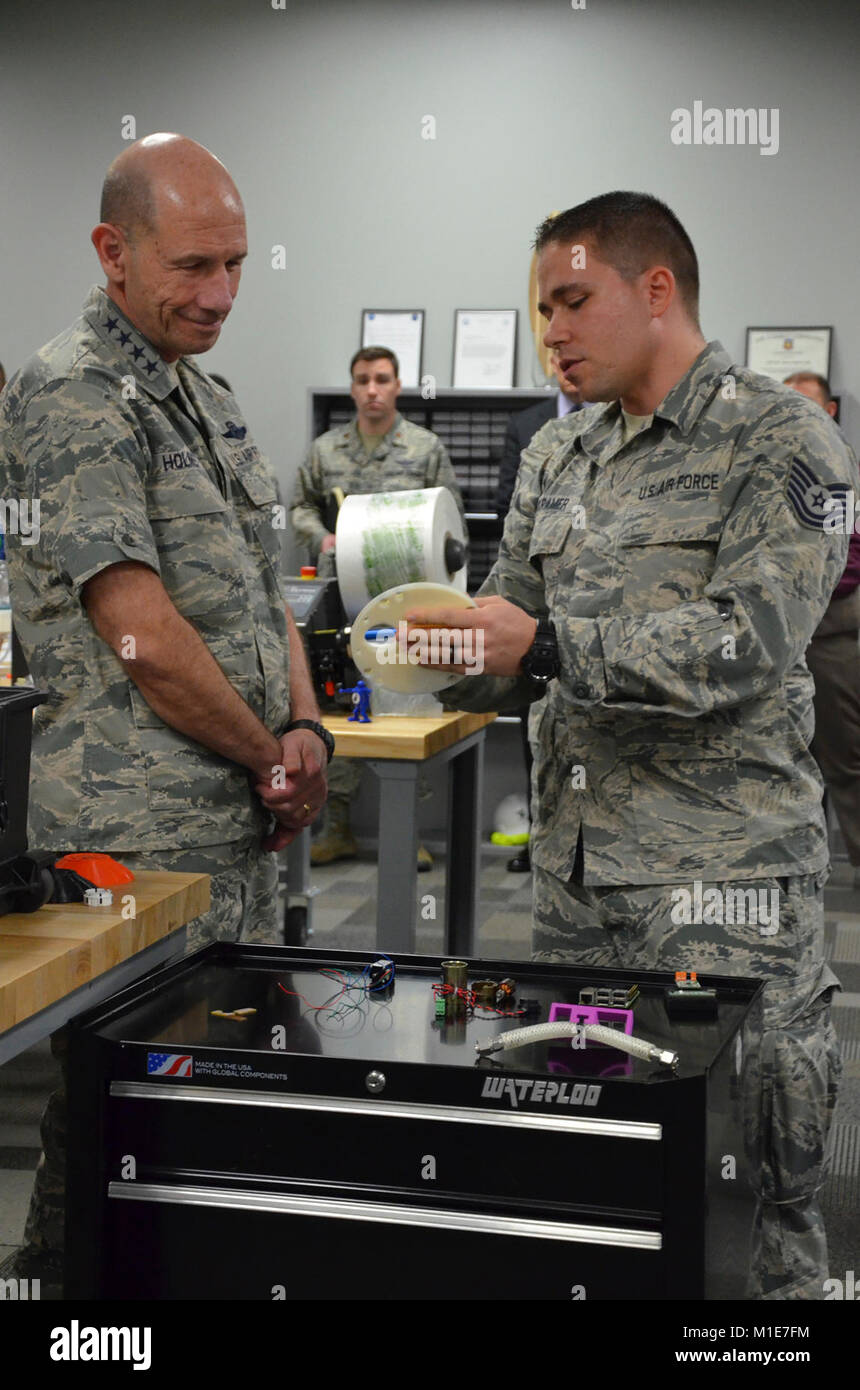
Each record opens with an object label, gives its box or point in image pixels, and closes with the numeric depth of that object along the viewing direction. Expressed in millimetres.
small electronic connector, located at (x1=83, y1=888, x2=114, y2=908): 1428
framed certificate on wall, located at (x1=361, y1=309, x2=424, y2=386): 6129
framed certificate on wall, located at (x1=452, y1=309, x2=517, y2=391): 6031
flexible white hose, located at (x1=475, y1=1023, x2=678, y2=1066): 1216
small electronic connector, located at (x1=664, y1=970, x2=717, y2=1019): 1345
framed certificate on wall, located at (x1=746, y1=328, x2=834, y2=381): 5832
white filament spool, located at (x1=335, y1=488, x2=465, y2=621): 2838
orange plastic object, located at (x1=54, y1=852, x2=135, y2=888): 1460
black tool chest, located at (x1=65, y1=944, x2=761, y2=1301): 1150
